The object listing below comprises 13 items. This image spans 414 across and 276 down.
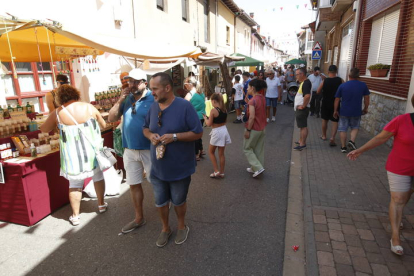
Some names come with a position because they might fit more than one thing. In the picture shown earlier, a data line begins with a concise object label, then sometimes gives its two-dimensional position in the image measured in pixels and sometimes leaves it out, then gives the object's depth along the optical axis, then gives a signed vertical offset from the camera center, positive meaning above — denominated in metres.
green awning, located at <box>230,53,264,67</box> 15.50 +0.33
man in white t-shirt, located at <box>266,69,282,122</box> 9.74 -0.81
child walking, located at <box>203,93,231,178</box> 4.67 -1.05
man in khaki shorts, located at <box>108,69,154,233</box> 3.15 -0.71
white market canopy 3.54 +0.48
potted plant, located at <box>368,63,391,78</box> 7.08 -0.10
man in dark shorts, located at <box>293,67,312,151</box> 5.92 -0.80
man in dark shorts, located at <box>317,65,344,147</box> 6.79 -0.66
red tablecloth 3.34 -1.53
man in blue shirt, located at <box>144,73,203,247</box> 2.68 -0.67
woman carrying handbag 3.26 -0.82
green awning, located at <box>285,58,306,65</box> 28.98 +0.65
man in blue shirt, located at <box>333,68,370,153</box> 5.75 -0.81
